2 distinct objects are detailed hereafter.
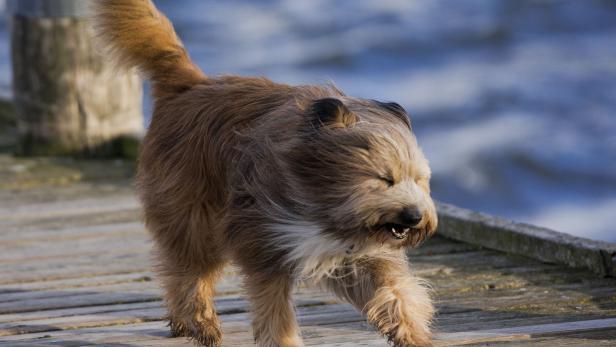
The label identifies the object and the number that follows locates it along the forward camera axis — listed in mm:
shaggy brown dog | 7055
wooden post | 14539
